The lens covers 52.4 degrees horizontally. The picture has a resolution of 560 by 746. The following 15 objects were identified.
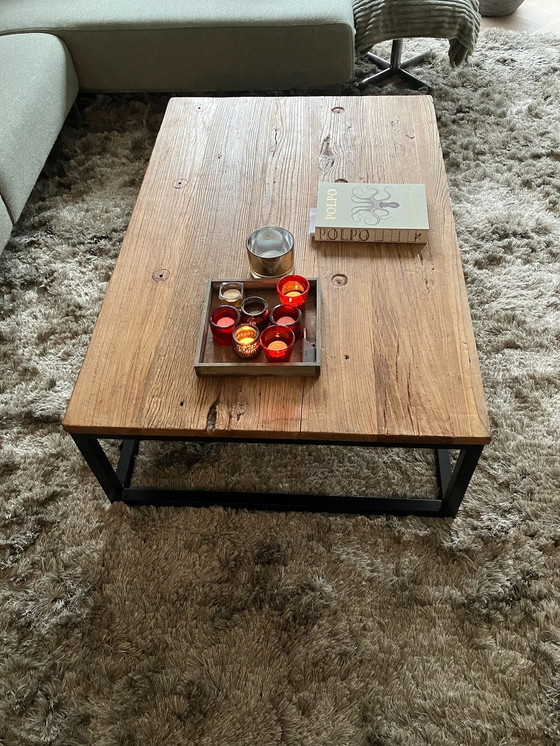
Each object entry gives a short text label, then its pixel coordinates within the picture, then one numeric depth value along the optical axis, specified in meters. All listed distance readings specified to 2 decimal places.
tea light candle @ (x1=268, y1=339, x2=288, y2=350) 1.03
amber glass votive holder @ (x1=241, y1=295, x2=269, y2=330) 1.08
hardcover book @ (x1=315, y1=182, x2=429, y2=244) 1.22
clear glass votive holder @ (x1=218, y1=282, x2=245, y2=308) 1.13
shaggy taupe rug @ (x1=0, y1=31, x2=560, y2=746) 1.04
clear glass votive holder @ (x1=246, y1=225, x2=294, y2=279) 1.16
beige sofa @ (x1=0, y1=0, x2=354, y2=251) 1.99
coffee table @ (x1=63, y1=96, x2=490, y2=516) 0.99
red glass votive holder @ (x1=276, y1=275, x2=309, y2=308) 1.12
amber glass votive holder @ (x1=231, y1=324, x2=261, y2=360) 1.04
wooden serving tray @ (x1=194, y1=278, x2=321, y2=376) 1.02
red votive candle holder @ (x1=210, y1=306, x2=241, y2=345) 1.06
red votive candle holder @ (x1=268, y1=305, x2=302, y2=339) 1.07
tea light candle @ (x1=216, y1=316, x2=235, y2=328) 1.09
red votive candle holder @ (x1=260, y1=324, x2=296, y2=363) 1.03
